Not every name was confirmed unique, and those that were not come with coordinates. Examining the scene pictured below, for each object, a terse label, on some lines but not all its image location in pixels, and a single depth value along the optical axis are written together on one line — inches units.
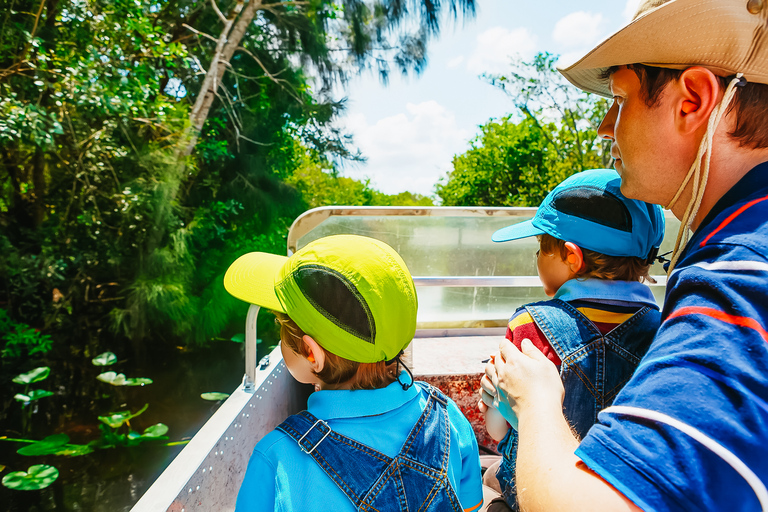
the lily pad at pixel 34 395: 197.3
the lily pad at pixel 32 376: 191.6
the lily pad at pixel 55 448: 173.8
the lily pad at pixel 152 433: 188.7
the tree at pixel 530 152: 546.0
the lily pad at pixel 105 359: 206.8
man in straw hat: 16.8
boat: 62.4
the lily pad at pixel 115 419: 189.7
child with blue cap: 41.2
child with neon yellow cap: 34.5
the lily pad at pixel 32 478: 161.2
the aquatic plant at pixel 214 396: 207.3
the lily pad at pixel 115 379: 201.8
